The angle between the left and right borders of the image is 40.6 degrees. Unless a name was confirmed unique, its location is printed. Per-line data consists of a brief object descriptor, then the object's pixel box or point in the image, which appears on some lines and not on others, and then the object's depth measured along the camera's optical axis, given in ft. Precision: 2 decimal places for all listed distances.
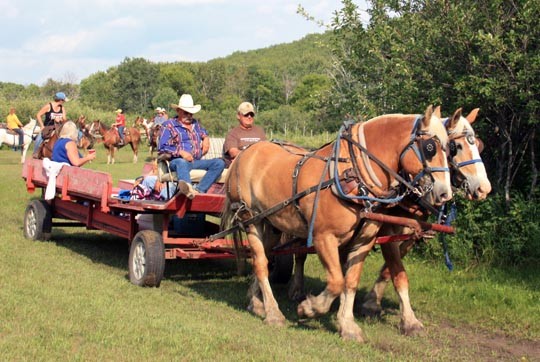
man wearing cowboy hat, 28.40
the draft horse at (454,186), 19.63
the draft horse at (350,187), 19.48
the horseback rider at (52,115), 49.55
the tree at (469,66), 27.25
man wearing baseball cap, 29.55
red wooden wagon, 26.61
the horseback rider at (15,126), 97.60
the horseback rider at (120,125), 103.24
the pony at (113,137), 100.17
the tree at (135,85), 260.83
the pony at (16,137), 96.43
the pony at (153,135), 81.46
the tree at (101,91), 256.44
